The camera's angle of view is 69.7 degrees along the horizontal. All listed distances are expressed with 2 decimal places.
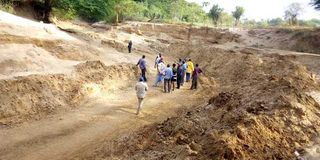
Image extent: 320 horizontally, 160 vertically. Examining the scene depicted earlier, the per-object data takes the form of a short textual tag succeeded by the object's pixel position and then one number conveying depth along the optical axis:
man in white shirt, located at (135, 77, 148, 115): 9.48
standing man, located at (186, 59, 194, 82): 14.00
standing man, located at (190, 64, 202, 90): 13.01
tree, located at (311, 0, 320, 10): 26.89
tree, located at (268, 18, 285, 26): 64.56
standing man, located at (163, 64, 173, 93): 12.12
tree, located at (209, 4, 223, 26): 42.87
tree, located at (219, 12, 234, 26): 57.86
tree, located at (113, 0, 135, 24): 29.53
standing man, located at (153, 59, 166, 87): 12.74
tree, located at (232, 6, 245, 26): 45.33
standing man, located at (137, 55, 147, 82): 13.46
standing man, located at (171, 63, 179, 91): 12.84
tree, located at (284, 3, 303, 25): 40.99
